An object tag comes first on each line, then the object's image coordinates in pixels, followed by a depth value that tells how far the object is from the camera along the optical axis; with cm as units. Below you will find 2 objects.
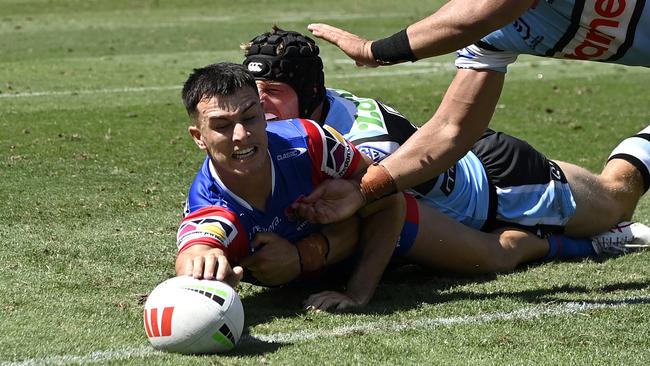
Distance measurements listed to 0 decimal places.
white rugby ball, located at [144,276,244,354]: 954
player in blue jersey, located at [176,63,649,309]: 1081
